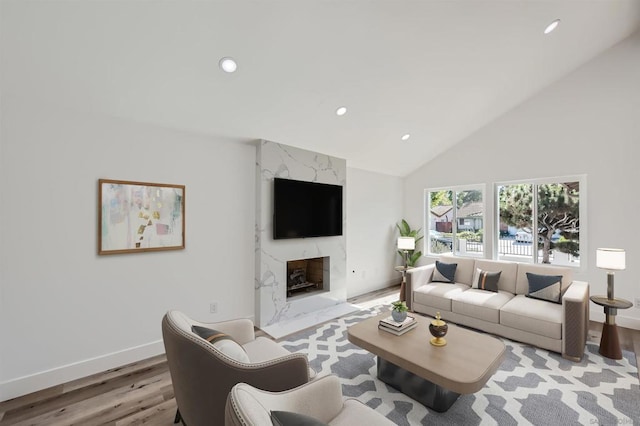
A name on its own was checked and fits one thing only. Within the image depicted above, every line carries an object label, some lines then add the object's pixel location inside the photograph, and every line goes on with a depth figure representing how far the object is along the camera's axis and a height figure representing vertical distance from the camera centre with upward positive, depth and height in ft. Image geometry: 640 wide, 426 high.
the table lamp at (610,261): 9.51 -1.62
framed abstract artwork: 8.71 -0.12
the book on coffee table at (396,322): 8.35 -3.38
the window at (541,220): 13.69 -0.30
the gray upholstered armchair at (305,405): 2.96 -2.85
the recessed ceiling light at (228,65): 8.12 +4.50
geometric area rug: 6.57 -4.84
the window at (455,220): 16.98 -0.36
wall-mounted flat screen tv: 12.35 +0.25
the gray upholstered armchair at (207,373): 4.54 -2.76
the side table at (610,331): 9.18 -3.96
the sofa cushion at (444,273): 14.15 -3.03
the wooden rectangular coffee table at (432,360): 6.19 -3.60
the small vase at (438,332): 7.48 -3.20
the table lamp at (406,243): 15.61 -1.63
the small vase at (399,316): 8.54 -3.17
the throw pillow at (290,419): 3.20 -2.45
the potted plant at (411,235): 19.15 -1.59
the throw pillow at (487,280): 12.72 -3.09
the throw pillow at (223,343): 5.11 -2.51
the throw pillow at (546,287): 11.00 -2.97
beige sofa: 9.28 -3.63
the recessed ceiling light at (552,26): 9.97 +6.96
